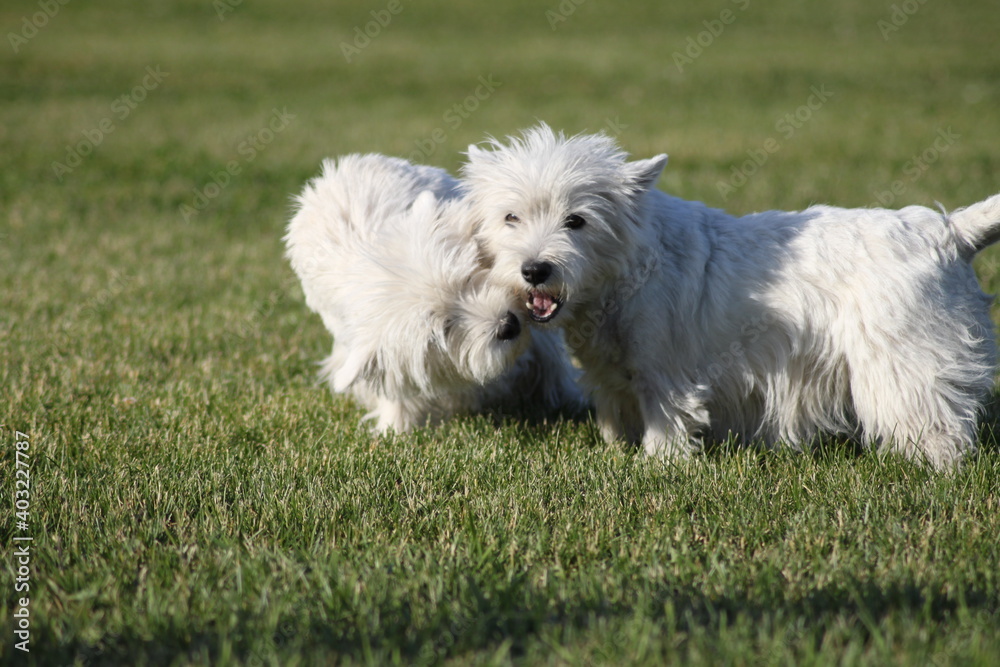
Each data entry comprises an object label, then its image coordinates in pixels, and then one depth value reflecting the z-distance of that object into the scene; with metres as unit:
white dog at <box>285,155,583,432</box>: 7.71
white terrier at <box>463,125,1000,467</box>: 7.36
